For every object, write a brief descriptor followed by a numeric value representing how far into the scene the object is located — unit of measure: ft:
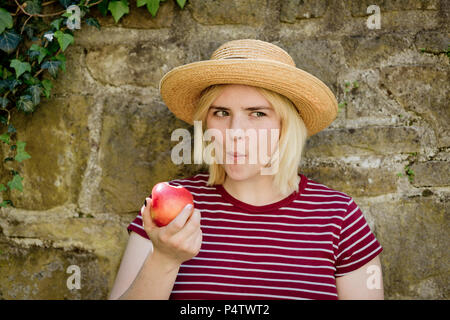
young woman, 5.26
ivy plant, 6.24
